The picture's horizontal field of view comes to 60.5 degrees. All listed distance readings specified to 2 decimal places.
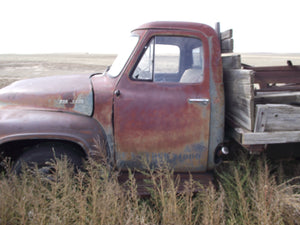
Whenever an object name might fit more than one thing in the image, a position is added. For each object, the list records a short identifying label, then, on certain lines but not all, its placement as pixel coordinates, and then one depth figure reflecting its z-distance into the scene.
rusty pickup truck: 2.60
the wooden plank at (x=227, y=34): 2.89
